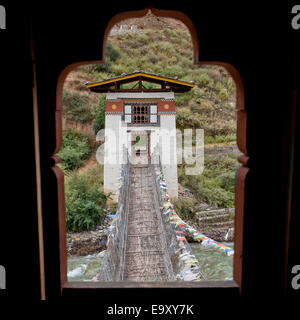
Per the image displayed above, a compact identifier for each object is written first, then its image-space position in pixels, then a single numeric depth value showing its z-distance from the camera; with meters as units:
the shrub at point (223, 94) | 24.66
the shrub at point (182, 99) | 22.41
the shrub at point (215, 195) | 13.88
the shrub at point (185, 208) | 12.89
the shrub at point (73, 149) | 16.09
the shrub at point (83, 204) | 11.38
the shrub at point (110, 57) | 23.52
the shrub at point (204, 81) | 25.02
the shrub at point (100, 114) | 16.36
